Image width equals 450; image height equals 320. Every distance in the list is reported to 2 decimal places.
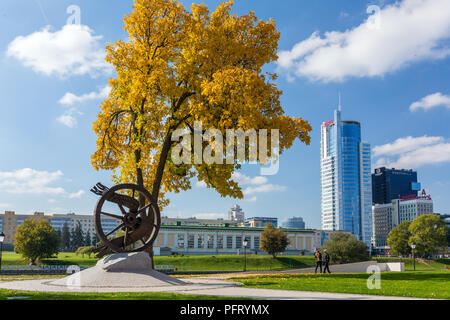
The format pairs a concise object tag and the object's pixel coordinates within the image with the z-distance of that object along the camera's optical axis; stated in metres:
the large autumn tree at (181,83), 22.34
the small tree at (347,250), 73.06
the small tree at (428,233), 88.06
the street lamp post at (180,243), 101.50
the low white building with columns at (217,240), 100.00
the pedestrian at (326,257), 29.15
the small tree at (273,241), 77.38
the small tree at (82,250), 79.22
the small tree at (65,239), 127.81
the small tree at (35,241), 61.00
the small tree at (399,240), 93.50
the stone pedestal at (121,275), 16.88
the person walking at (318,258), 29.64
